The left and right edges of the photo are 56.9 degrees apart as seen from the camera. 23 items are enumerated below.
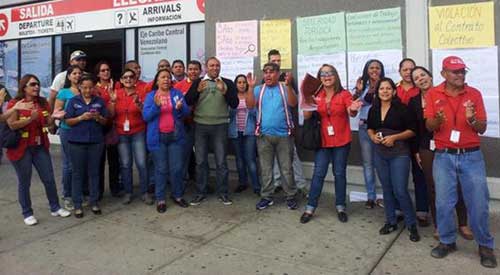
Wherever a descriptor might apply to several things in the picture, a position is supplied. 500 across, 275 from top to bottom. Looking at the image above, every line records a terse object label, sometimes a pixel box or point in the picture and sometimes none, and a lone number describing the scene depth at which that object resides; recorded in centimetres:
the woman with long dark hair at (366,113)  537
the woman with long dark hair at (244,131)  618
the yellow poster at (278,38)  663
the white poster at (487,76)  533
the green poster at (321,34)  627
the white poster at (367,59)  588
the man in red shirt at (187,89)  605
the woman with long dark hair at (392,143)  455
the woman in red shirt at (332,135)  506
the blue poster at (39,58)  1039
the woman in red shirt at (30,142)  512
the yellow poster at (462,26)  533
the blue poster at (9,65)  1095
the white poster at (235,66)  696
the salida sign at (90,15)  838
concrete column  566
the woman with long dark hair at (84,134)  543
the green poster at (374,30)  588
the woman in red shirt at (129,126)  592
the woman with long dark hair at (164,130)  566
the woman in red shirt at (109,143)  603
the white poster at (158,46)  848
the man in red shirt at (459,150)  396
